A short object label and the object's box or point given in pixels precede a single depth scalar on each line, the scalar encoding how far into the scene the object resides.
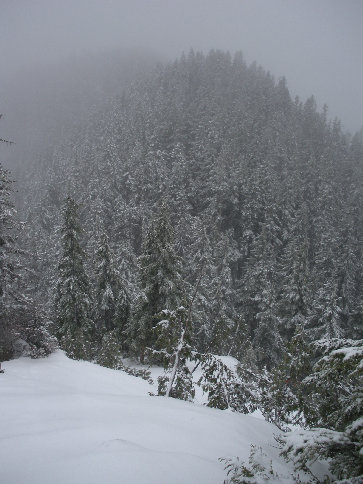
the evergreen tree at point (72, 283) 22.09
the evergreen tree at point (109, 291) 24.58
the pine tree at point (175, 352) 8.10
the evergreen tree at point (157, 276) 21.44
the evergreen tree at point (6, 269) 13.08
